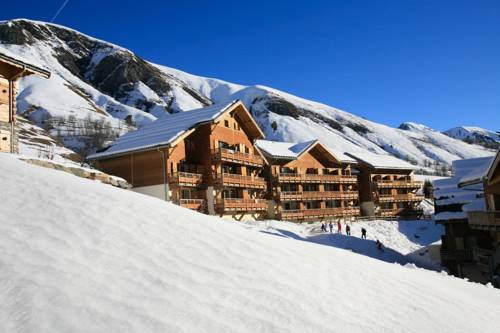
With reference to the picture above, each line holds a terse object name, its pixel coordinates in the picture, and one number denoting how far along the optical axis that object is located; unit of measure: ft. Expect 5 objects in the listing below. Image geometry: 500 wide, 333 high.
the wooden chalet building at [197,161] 103.24
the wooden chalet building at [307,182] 149.48
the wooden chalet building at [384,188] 194.39
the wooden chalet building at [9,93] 53.16
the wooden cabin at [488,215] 75.56
